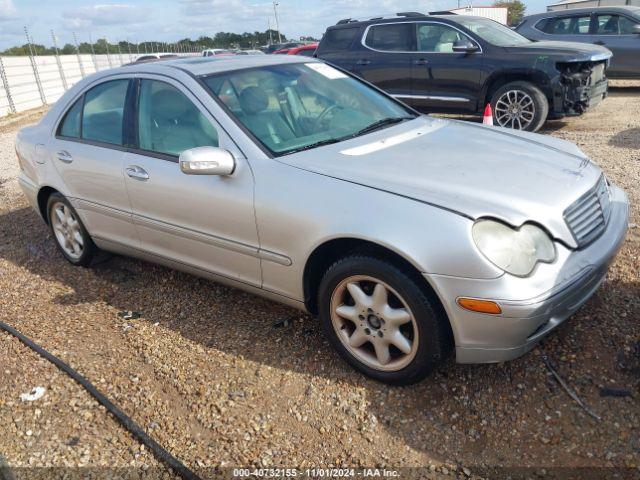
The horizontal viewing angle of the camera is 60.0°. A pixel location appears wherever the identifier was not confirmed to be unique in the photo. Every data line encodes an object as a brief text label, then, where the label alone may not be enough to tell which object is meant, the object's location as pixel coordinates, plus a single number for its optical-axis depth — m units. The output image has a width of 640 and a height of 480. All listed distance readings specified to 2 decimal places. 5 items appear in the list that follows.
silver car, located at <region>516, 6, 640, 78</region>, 10.95
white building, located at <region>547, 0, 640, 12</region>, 25.46
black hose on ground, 2.49
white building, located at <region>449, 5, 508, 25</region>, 30.39
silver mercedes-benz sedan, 2.45
